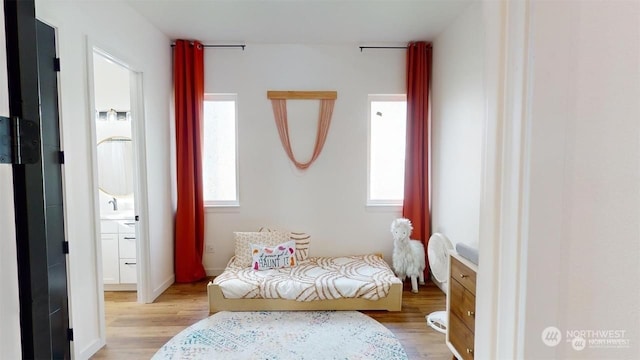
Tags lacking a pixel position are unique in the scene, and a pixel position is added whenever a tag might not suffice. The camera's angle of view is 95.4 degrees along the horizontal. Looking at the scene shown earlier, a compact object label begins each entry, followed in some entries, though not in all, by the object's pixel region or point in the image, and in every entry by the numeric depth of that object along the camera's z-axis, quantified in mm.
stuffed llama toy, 3225
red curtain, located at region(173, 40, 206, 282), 3393
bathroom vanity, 3197
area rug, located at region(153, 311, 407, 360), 2158
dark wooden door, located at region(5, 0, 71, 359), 555
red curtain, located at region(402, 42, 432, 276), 3480
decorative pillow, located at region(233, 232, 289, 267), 3324
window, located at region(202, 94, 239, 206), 3650
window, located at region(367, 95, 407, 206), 3693
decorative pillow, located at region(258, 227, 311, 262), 3486
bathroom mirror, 3631
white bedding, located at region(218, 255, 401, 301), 2764
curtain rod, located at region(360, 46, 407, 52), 3533
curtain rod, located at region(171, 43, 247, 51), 3510
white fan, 2381
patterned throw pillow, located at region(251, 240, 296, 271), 3205
